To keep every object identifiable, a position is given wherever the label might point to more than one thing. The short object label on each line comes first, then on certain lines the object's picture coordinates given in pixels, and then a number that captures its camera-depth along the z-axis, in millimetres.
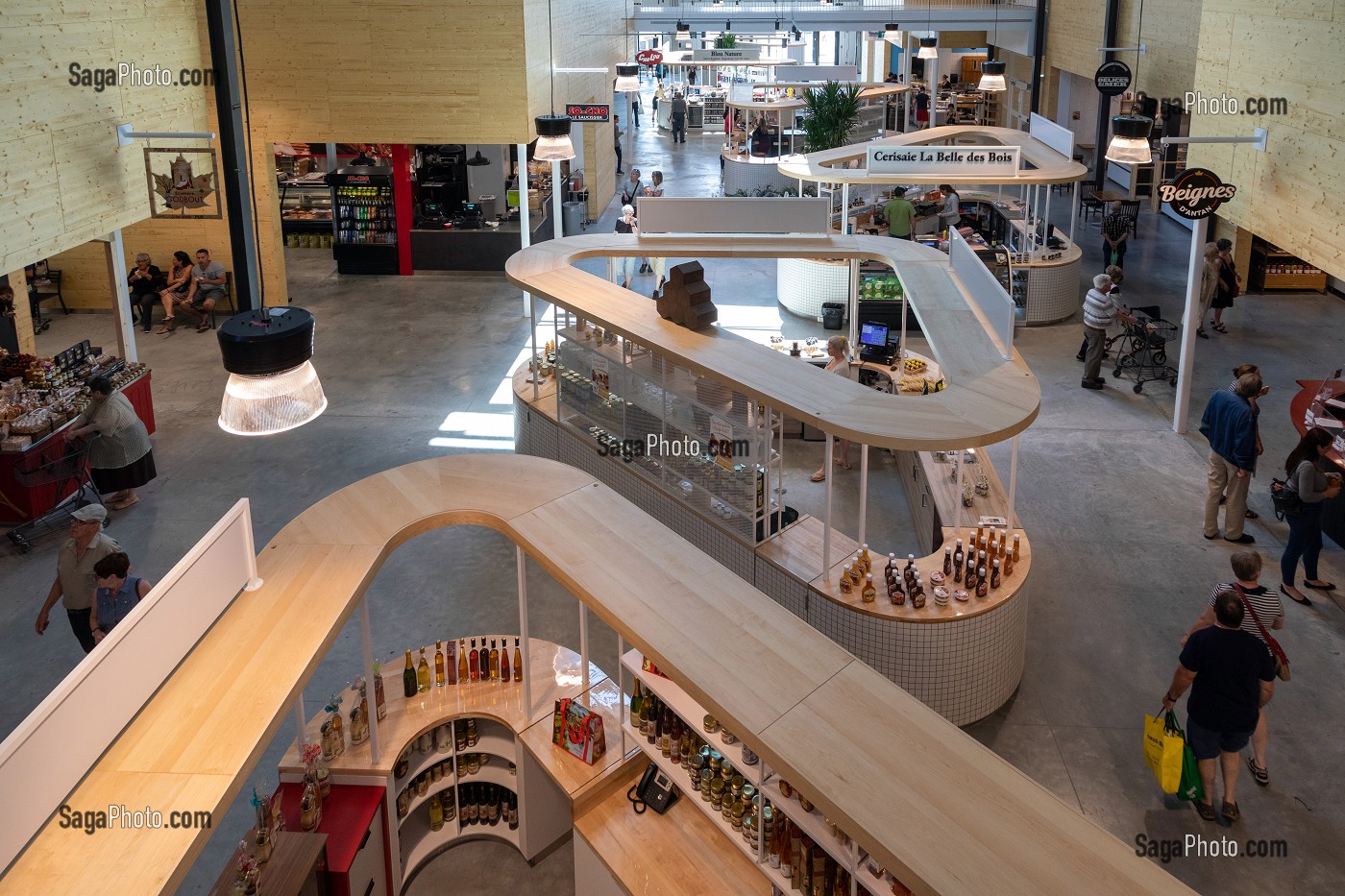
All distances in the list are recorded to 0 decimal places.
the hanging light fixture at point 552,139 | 12383
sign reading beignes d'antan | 10486
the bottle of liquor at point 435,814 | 6500
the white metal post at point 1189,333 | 11391
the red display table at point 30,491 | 9867
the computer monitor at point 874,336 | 11539
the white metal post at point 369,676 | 5840
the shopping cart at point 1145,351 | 13344
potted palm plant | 20344
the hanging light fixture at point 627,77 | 20062
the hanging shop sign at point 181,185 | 11797
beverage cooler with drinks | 18172
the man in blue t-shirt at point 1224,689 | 6293
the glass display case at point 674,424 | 7957
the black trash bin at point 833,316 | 15000
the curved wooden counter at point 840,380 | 6941
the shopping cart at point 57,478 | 9891
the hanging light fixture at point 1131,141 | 10914
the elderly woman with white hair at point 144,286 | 15680
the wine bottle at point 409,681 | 6332
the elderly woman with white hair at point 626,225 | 16298
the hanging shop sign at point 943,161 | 14500
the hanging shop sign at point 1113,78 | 18500
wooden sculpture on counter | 8789
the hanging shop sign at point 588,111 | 15898
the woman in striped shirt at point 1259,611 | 6742
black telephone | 5699
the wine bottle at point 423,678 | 6438
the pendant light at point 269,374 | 4180
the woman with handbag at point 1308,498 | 8344
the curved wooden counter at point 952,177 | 14797
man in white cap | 7383
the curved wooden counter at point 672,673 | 3896
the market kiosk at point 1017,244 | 14859
